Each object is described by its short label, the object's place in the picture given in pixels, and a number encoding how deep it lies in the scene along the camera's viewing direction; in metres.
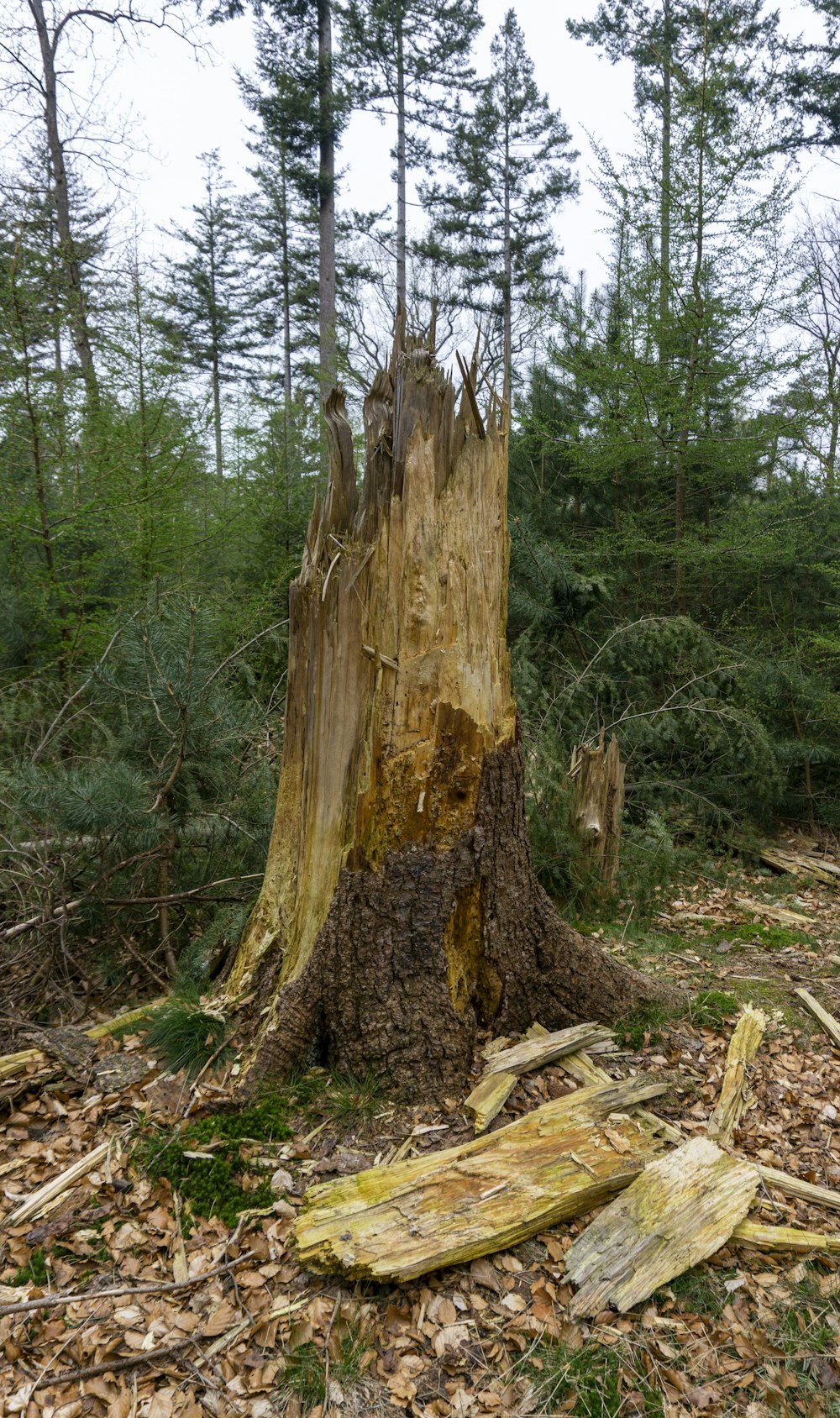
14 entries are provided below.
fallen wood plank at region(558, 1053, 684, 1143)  2.65
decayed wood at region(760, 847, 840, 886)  6.55
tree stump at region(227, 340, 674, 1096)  2.70
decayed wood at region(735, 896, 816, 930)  5.16
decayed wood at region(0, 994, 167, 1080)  2.91
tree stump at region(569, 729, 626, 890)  5.14
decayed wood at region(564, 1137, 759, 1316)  2.06
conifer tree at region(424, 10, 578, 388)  15.68
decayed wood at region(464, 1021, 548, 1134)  2.58
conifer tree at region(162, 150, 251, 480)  19.77
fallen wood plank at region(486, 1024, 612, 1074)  2.81
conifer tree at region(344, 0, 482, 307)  13.11
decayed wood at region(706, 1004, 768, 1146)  2.70
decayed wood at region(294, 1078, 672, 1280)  2.05
